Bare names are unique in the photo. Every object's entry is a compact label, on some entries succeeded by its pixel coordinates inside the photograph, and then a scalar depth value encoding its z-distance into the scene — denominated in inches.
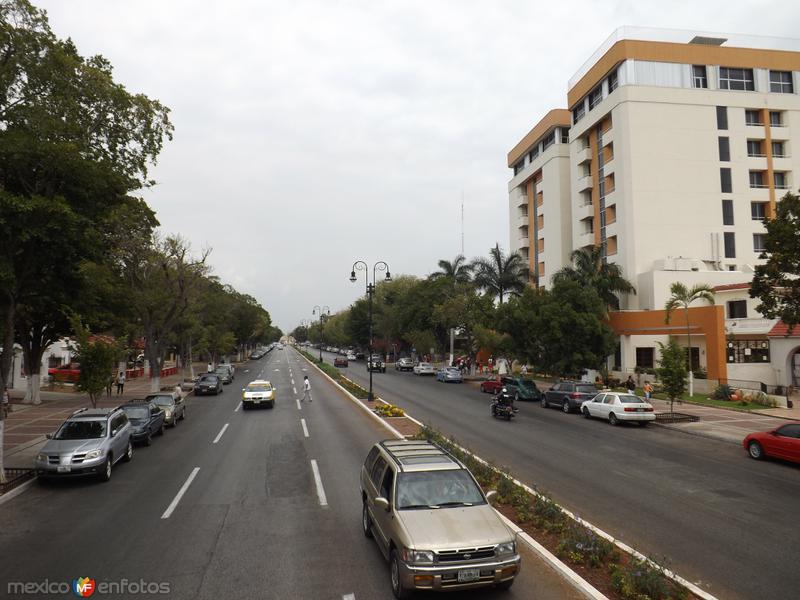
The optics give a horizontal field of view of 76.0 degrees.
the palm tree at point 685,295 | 1403.8
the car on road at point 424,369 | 2316.7
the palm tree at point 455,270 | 2487.0
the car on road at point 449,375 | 1918.1
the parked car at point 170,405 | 903.7
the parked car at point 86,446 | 510.9
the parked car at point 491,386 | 1481.3
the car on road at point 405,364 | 2694.4
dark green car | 1360.7
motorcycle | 979.9
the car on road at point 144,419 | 722.2
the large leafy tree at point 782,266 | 713.0
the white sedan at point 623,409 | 936.9
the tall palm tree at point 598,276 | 1692.9
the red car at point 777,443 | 619.2
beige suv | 259.4
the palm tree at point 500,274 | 2080.5
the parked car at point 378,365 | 2541.8
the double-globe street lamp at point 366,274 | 1374.3
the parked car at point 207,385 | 1504.7
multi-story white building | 1772.9
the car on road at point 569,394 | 1124.5
